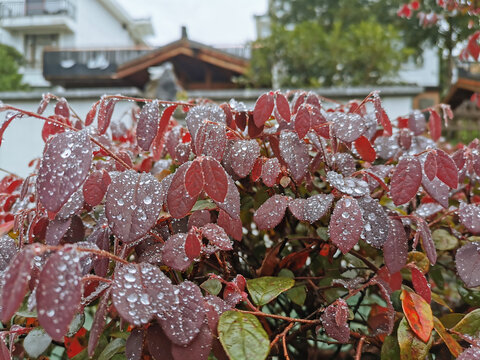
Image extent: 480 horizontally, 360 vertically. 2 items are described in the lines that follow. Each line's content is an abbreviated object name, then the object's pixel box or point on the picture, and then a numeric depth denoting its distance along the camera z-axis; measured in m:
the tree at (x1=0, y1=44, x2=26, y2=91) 13.49
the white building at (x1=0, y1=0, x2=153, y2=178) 14.03
